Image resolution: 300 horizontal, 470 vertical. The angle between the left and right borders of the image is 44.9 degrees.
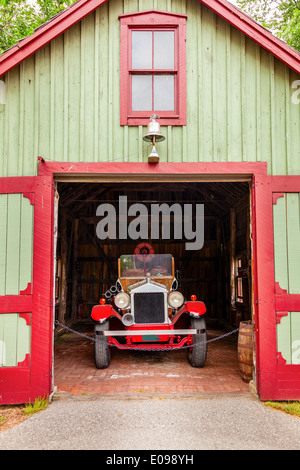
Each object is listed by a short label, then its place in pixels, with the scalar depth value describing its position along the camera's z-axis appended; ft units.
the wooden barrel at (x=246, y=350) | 16.88
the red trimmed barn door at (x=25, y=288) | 14.85
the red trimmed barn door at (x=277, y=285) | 15.03
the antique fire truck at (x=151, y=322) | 19.42
